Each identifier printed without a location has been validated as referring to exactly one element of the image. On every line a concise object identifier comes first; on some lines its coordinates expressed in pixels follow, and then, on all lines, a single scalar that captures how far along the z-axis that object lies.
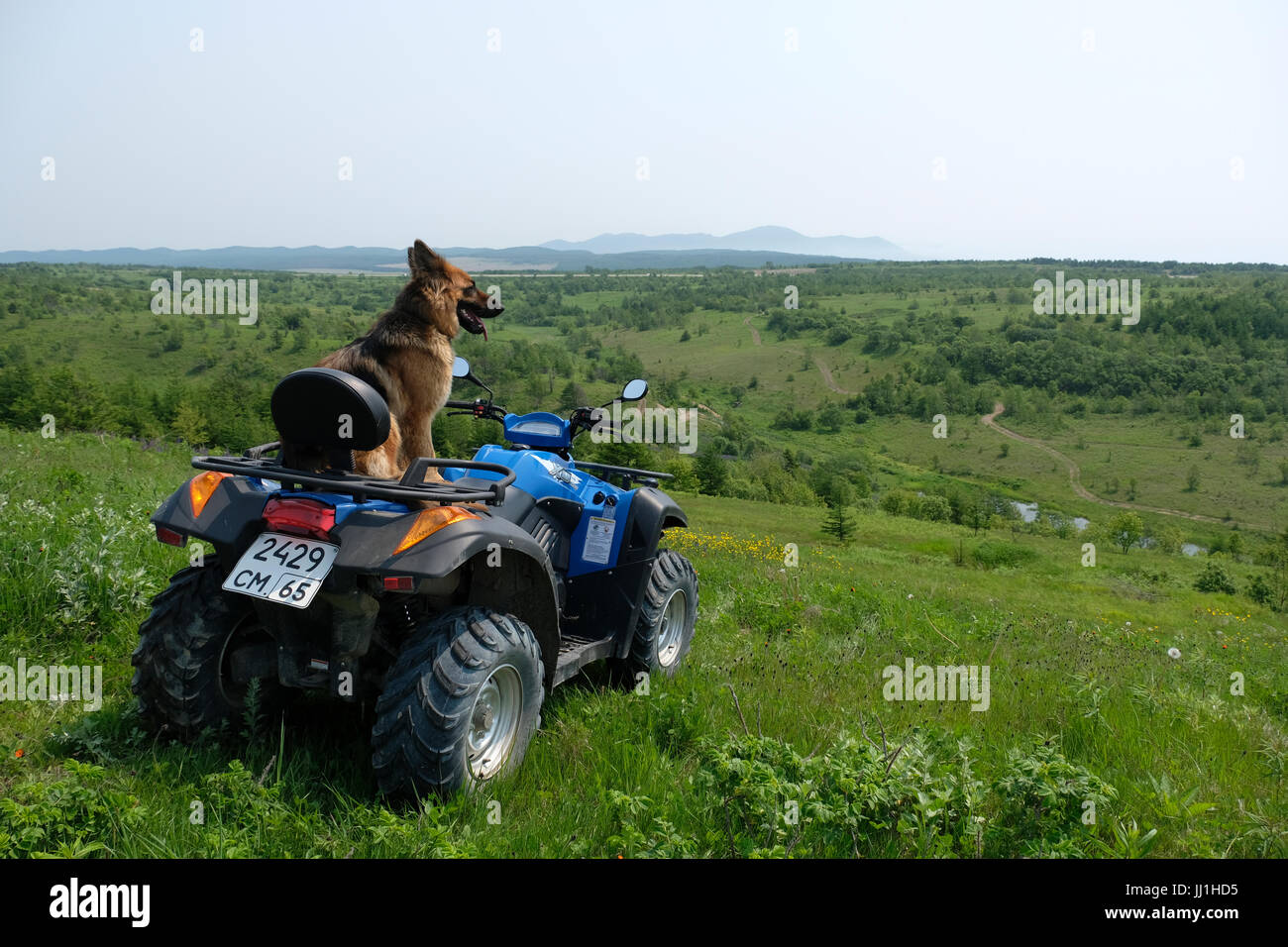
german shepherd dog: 4.98
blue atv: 3.66
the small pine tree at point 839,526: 41.06
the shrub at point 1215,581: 41.22
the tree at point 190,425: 41.94
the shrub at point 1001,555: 39.72
